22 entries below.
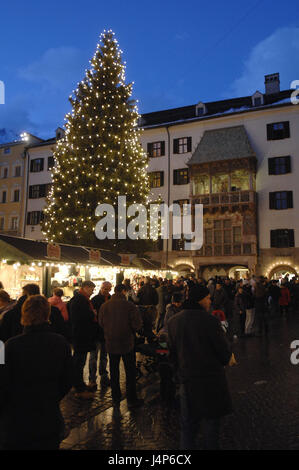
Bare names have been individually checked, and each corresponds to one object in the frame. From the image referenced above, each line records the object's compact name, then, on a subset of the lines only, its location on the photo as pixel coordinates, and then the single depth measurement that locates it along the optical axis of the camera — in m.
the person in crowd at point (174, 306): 8.97
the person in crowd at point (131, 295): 15.80
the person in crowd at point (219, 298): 14.20
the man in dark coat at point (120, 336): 6.47
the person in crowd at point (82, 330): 7.13
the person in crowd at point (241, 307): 13.75
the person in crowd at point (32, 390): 2.98
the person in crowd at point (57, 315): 6.14
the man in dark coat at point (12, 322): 5.23
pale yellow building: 42.19
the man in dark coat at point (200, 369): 3.71
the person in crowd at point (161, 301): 16.23
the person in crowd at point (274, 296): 22.03
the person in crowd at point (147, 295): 14.99
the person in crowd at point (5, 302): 5.84
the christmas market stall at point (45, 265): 12.89
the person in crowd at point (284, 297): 20.56
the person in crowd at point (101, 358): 7.60
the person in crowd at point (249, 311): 13.70
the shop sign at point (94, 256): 16.39
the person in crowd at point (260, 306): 13.78
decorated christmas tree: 22.58
